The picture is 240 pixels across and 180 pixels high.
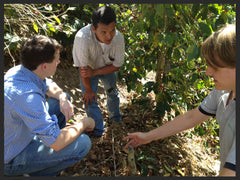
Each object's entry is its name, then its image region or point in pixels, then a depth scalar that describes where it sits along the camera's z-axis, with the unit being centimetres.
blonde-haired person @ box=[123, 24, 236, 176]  114
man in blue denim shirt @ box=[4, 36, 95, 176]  130
